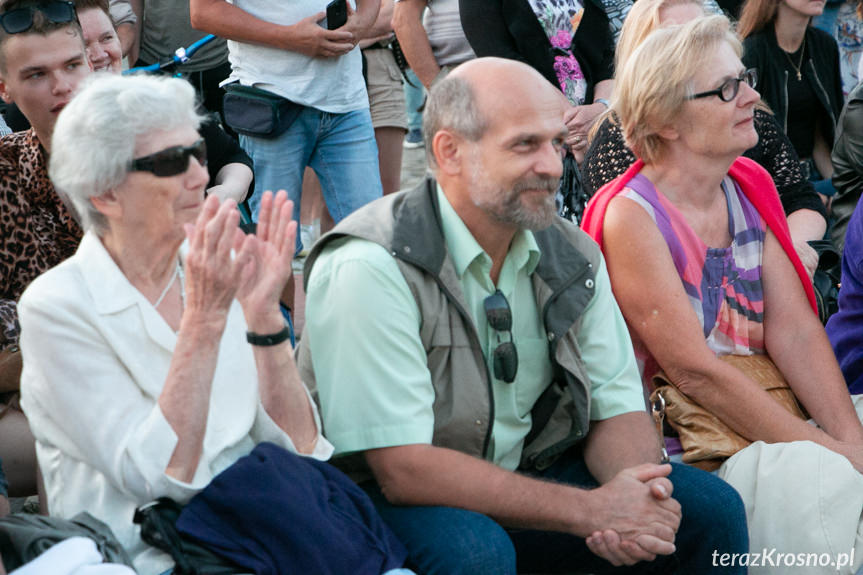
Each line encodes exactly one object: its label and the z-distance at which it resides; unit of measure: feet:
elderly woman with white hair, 14.53
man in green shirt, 16.94
